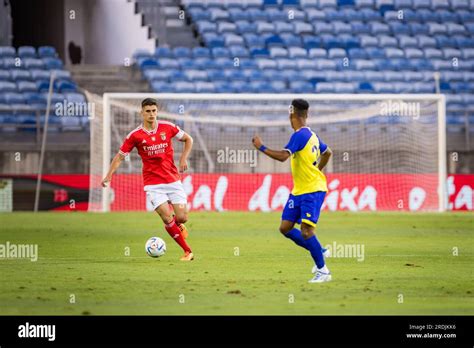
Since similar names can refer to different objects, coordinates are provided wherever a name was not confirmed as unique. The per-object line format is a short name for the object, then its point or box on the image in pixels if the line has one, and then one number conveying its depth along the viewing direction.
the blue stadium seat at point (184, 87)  29.77
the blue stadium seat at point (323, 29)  33.04
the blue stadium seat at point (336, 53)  31.80
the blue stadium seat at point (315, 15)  33.50
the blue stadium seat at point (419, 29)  33.59
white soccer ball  13.03
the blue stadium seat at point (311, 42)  32.47
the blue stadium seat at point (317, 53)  31.86
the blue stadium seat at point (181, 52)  31.50
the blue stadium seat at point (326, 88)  29.81
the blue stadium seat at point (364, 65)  31.30
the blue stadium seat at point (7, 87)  29.95
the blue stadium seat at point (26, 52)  31.27
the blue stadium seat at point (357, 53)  31.92
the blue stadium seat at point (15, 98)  29.29
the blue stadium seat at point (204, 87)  29.73
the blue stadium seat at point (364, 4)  34.31
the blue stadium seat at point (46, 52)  31.27
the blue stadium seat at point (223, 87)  29.94
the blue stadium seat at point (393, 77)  30.92
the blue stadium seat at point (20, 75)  30.52
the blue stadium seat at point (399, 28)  33.44
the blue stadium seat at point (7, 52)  30.98
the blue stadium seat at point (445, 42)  32.88
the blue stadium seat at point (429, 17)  34.06
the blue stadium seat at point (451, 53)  32.15
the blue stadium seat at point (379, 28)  33.25
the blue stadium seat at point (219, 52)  31.30
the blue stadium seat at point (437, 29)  33.53
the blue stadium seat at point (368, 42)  32.56
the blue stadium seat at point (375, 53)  32.03
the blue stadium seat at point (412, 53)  32.22
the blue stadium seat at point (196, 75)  30.33
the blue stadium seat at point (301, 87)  29.86
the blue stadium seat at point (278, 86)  29.72
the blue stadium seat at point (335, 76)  30.56
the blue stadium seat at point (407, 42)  32.75
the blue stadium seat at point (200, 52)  31.34
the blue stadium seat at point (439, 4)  34.53
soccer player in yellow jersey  10.62
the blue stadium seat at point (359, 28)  33.25
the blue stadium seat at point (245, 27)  32.69
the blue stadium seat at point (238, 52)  31.39
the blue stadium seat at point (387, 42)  32.69
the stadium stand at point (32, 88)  27.84
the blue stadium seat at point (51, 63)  30.66
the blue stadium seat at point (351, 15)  33.59
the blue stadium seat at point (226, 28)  32.47
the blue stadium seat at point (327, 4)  34.06
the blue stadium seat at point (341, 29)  33.09
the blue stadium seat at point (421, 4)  34.53
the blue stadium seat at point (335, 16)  33.56
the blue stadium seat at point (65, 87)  29.36
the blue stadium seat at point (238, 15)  33.16
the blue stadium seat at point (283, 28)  32.84
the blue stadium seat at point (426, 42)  32.91
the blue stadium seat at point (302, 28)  33.03
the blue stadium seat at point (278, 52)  31.77
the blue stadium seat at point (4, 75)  30.56
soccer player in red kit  13.05
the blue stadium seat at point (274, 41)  32.38
